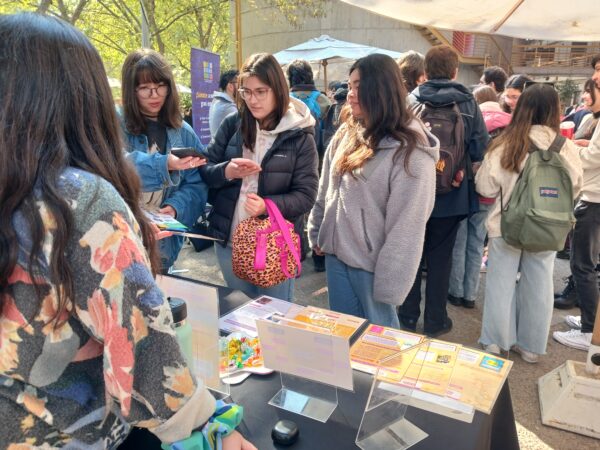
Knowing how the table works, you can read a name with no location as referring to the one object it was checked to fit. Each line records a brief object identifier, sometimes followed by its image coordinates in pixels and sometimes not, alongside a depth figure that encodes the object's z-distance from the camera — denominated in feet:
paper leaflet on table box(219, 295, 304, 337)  5.66
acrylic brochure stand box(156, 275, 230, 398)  4.22
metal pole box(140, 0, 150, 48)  18.92
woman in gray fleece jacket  6.53
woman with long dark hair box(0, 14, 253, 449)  2.46
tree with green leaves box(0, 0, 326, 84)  40.27
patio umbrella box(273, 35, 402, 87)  29.37
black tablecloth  3.84
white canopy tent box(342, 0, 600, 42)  9.40
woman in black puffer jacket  7.25
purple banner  17.65
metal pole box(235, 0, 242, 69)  23.59
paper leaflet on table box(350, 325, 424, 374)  4.89
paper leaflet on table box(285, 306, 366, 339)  5.46
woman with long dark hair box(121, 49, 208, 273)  6.82
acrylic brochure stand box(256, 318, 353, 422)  3.81
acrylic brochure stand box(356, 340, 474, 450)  3.84
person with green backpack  8.59
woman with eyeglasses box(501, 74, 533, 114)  13.25
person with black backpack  9.64
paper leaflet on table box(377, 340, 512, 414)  4.11
